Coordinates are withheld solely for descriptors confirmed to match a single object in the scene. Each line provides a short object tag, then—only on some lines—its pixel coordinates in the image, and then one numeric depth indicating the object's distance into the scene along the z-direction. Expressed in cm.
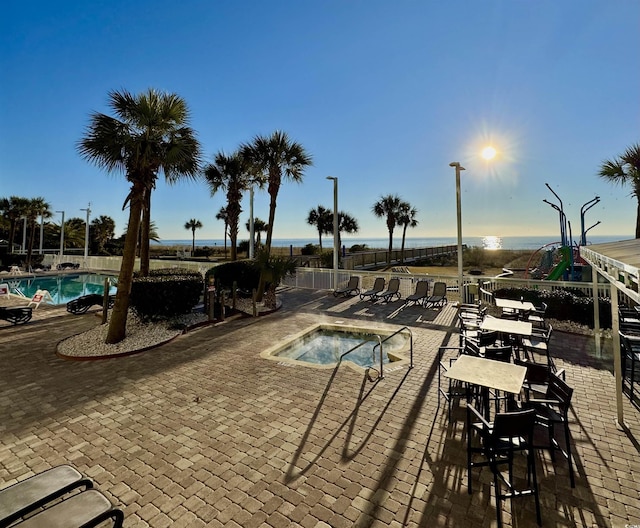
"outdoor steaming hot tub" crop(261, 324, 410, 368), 719
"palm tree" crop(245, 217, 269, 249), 4526
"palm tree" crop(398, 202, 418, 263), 3928
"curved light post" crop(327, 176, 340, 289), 1463
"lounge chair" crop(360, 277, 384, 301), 1286
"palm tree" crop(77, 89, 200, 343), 712
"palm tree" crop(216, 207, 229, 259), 4831
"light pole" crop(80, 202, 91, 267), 2725
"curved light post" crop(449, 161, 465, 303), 1135
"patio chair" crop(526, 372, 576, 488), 311
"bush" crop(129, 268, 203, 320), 879
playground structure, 1555
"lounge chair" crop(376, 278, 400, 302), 1265
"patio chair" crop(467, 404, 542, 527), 268
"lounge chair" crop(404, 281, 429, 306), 1195
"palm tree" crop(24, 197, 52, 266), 2944
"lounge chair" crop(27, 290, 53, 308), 1177
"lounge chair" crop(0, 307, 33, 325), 931
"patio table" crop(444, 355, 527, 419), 338
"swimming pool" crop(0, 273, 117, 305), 1780
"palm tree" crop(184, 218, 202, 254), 6303
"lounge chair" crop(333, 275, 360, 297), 1384
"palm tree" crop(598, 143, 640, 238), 1244
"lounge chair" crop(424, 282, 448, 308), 1162
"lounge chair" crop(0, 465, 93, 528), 221
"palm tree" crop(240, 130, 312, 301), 1458
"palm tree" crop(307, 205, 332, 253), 3934
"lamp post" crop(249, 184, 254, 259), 1734
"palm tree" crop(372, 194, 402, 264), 3847
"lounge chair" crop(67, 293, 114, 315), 1107
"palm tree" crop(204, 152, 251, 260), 1870
